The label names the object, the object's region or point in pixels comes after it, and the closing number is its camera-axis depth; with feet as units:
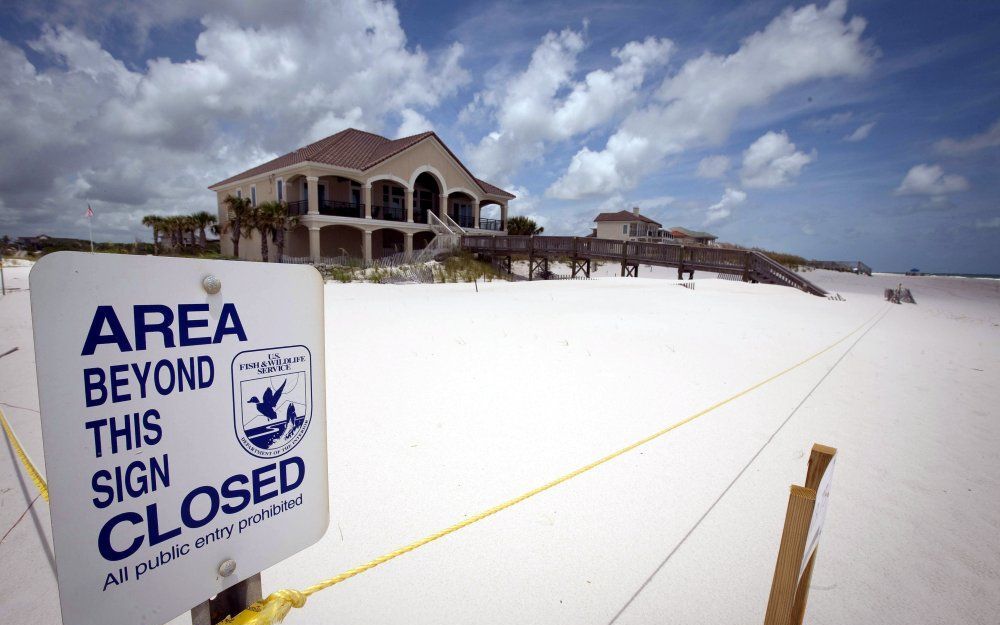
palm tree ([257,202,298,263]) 84.53
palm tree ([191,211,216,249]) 112.78
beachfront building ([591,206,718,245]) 193.77
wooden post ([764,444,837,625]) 5.01
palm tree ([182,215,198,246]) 113.39
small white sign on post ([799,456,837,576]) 5.25
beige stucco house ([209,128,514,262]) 90.22
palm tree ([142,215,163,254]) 117.91
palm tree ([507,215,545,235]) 131.85
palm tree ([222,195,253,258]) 87.25
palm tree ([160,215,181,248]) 115.24
